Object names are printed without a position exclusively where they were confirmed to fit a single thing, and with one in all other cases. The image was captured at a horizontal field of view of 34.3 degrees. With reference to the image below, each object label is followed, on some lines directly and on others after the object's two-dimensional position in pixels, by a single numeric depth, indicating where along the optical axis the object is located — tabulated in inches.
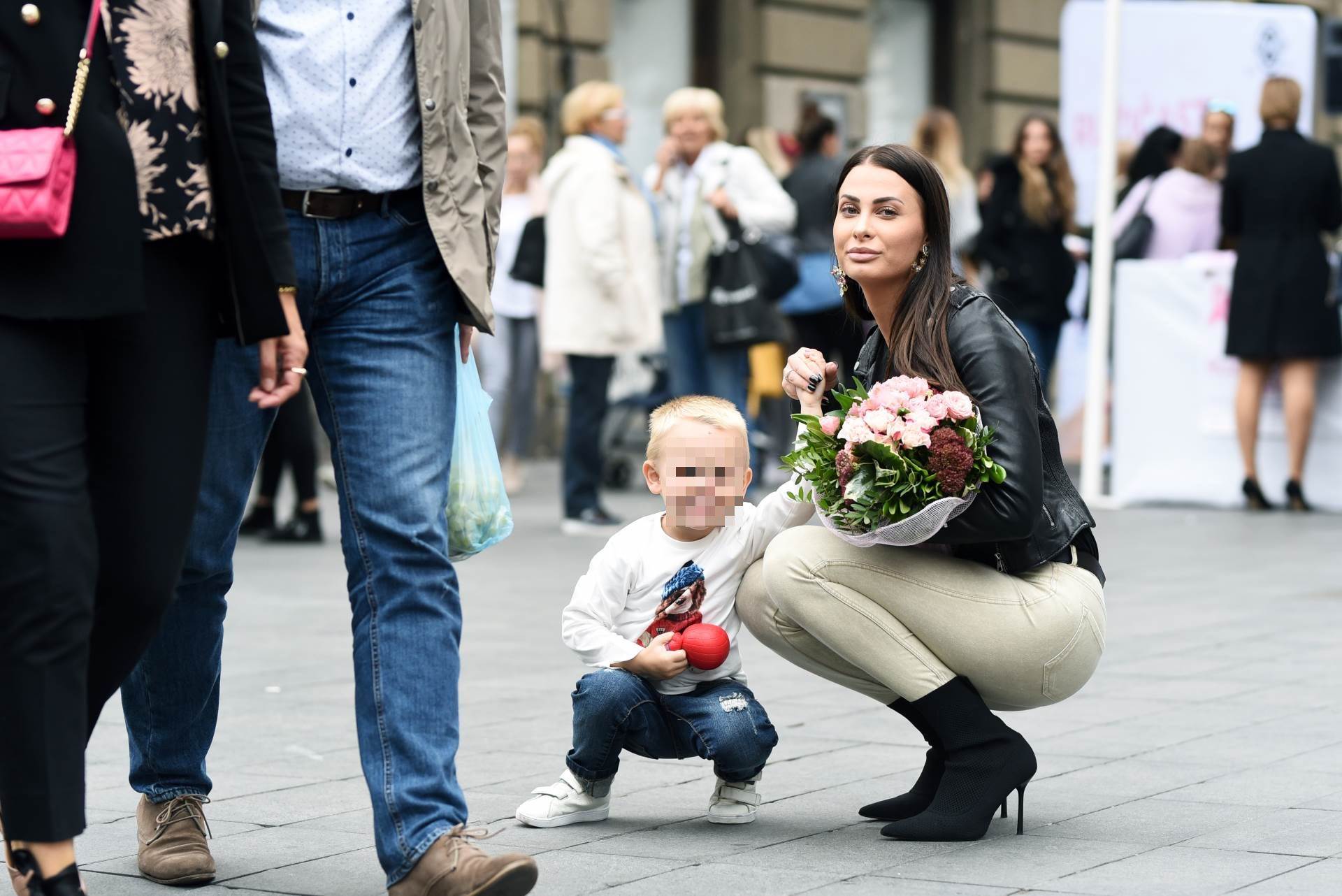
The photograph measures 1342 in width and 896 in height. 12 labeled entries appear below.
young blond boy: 155.5
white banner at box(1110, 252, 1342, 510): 430.6
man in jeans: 130.0
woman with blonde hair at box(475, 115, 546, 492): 455.5
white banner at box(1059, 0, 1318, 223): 547.2
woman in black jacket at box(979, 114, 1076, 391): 461.7
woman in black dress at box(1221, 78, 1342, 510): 414.3
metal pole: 419.8
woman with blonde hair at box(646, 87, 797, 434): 392.2
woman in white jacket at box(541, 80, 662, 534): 375.9
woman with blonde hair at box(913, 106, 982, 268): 474.9
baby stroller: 486.3
